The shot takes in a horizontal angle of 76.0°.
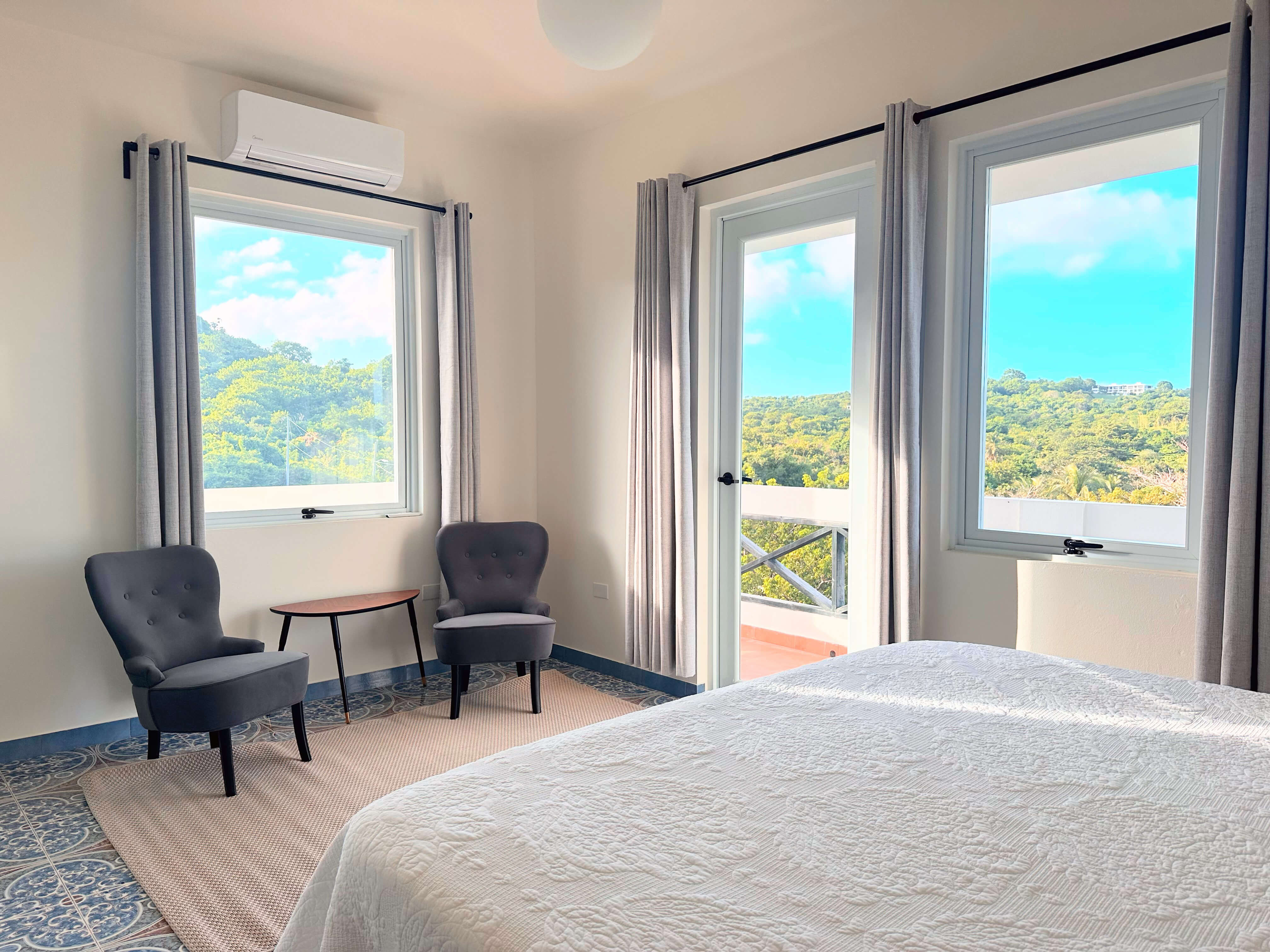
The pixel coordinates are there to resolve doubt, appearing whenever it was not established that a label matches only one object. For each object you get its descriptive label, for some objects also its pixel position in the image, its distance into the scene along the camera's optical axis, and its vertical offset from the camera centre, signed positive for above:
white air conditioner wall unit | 3.57 +1.37
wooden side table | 3.71 -0.78
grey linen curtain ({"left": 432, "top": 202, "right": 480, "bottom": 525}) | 4.35 +0.39
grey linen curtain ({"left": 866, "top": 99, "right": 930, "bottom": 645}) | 3.00 +0.23
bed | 0.95 -0.55
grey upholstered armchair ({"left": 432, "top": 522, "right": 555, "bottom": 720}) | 3.72 -0.82
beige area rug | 2.25 -1.28
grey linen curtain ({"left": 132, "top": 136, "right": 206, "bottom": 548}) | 3.40 +0.33
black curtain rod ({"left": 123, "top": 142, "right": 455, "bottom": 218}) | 3.45 +1.25
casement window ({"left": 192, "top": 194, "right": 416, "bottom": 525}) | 3.82 +0.40
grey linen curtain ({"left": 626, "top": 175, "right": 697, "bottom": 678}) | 3.93 +0.00
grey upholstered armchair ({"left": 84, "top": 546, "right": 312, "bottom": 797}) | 2.89 -0.85
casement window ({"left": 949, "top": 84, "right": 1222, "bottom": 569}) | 2.56 +0.39
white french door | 3.51 +0.11
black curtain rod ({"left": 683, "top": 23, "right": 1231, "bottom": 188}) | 2.42 +1.21
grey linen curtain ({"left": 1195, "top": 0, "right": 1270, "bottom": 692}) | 2.24 +0.09
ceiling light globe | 1.97 +1.02
